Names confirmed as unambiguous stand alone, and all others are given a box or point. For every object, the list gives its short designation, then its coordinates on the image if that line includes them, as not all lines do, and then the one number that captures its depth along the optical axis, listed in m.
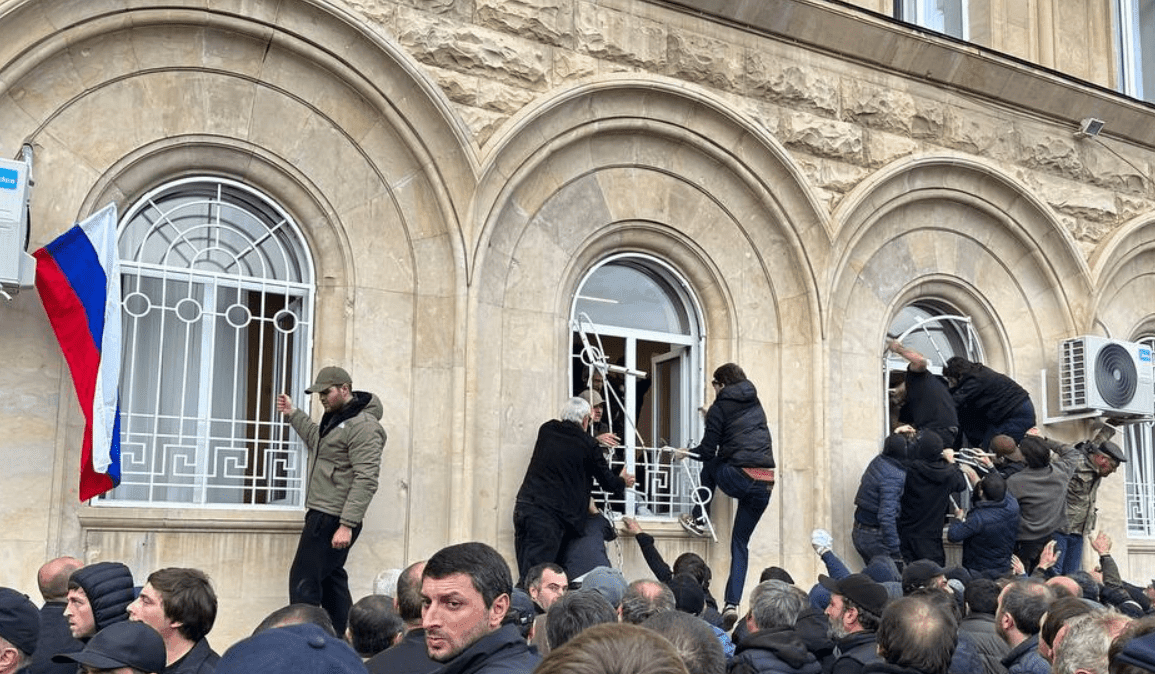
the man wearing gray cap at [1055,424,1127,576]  12.45
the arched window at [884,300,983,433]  12.97
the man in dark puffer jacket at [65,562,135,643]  5.05
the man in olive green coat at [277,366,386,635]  8.82
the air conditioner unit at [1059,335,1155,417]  13.12
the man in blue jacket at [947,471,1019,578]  10.98
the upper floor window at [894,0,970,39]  13.71
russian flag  8.46
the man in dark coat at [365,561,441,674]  4.49
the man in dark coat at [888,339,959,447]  11.79
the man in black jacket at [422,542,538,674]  3.91
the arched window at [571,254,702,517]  11.05
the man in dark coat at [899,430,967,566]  11.04
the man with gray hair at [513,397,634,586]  9.59
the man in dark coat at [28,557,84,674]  4.92
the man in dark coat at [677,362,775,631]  10.43
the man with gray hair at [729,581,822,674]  5.50
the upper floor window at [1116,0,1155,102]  15.38
